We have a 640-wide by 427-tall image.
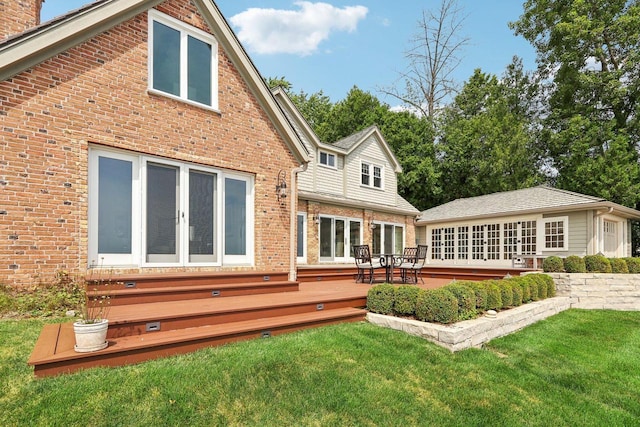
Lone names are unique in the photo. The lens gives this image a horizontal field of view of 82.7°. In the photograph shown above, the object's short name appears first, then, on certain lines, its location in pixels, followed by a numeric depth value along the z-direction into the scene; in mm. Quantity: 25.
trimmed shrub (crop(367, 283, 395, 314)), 5988
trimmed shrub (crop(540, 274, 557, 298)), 8938
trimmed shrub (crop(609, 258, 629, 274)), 10383
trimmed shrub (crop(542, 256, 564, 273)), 9948
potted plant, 3484
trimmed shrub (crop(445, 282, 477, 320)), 5793
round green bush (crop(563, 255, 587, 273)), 9836
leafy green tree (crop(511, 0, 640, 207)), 17656
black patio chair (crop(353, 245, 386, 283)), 9891
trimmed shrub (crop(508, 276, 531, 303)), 7625
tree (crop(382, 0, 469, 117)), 25438
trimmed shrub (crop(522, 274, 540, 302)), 8073
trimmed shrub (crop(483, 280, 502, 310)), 6547
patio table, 9836
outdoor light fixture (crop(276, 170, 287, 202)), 8656
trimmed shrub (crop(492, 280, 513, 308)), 6889
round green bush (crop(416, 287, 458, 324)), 5375
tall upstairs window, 7022
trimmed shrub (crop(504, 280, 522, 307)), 7206
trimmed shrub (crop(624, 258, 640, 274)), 10821
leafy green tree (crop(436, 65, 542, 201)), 21766
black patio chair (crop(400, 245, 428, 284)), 9930
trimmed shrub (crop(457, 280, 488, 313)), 6215
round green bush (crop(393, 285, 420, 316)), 5773
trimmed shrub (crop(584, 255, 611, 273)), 10102
